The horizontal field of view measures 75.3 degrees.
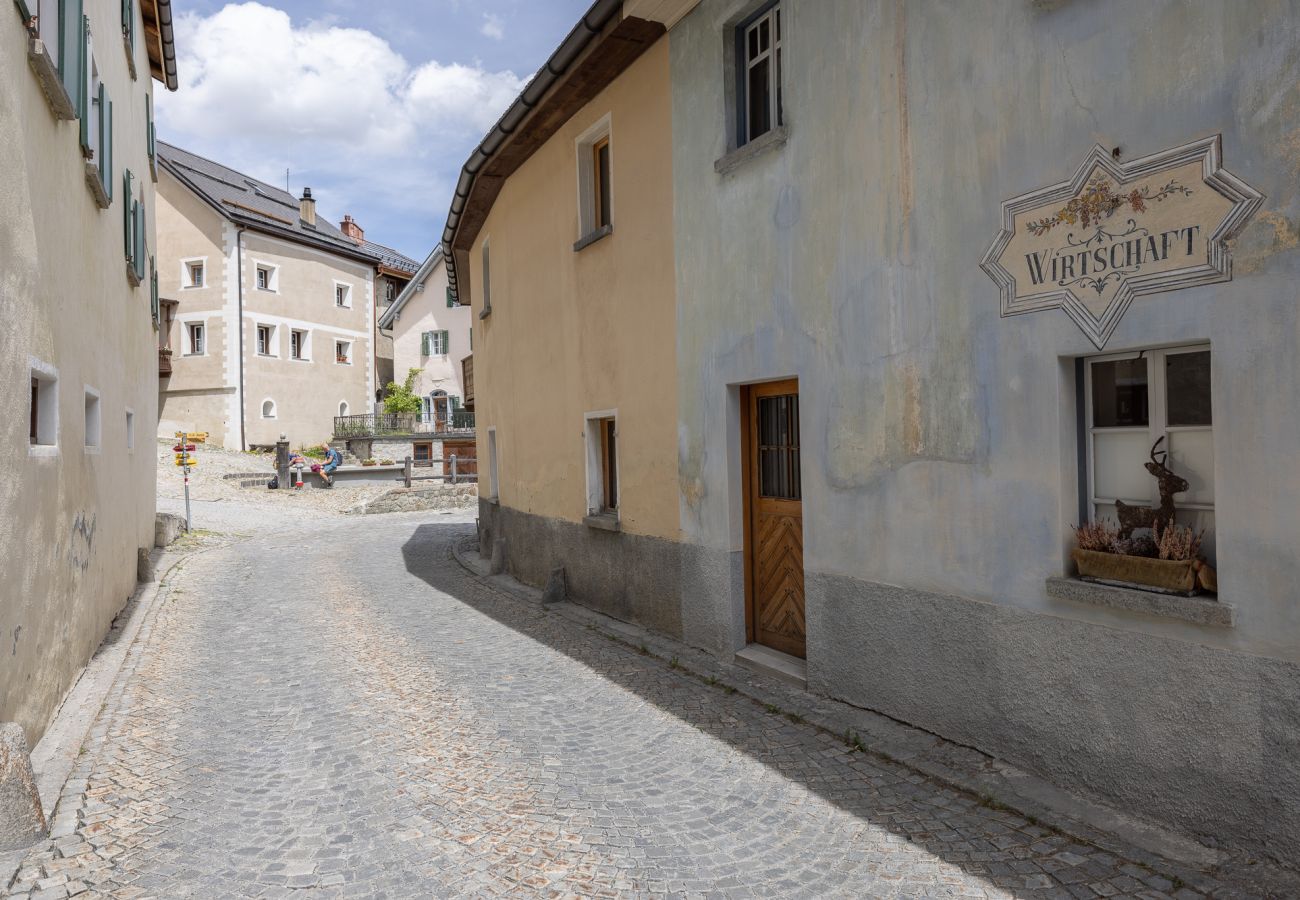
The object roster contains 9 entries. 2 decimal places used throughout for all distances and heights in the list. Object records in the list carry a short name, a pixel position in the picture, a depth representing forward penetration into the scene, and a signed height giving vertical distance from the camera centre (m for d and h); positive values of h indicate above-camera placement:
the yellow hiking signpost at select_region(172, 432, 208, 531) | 18.44 +0.04
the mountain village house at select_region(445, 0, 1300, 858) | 3.60 +0.46
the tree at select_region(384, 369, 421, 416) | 39.69 +2.50
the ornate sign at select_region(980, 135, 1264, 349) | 3.68 +0.97
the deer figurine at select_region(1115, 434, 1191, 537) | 3.98 -0.36
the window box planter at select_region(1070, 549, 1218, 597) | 3.82 -0.64
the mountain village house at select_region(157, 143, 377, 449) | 34.66 +6.08
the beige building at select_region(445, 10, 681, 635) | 8.21 +1.53
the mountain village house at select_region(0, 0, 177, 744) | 4.75 +0.91
